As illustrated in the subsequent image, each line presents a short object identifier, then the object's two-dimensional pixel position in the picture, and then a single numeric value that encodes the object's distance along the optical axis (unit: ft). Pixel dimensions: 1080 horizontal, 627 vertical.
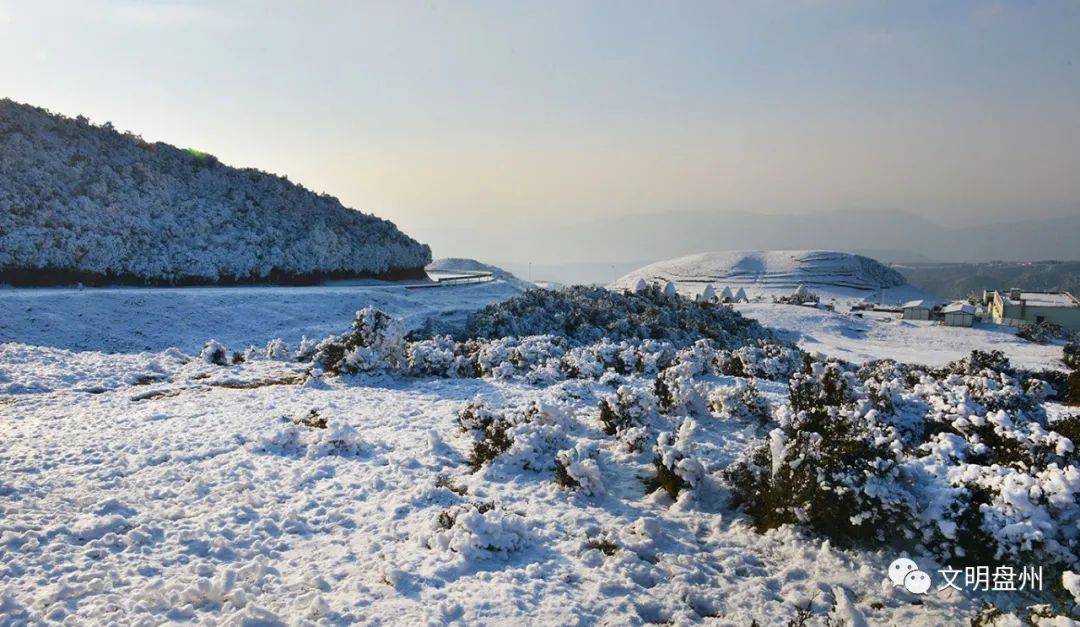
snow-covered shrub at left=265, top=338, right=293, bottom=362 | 61.36
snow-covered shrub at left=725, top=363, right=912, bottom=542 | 20.99
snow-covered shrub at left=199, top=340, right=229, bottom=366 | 57.72
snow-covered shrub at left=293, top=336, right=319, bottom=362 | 60.54
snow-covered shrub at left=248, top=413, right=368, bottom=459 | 31.86
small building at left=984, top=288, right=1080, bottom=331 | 174.81
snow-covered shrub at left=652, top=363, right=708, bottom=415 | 36.42
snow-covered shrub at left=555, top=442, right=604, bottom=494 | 26.53
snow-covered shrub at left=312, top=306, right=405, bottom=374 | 50.85
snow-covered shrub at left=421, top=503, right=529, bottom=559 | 21.52
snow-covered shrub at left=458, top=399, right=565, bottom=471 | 29.86
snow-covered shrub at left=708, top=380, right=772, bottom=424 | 35.32
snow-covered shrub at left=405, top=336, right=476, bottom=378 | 51.93
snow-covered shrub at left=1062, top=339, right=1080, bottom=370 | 99.35
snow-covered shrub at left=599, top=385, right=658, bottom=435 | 33.22
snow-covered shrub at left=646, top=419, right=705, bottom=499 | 25.70
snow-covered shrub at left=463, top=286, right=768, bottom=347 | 84.23
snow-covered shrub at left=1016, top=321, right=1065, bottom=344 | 140.87
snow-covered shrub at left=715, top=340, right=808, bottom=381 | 52.34
